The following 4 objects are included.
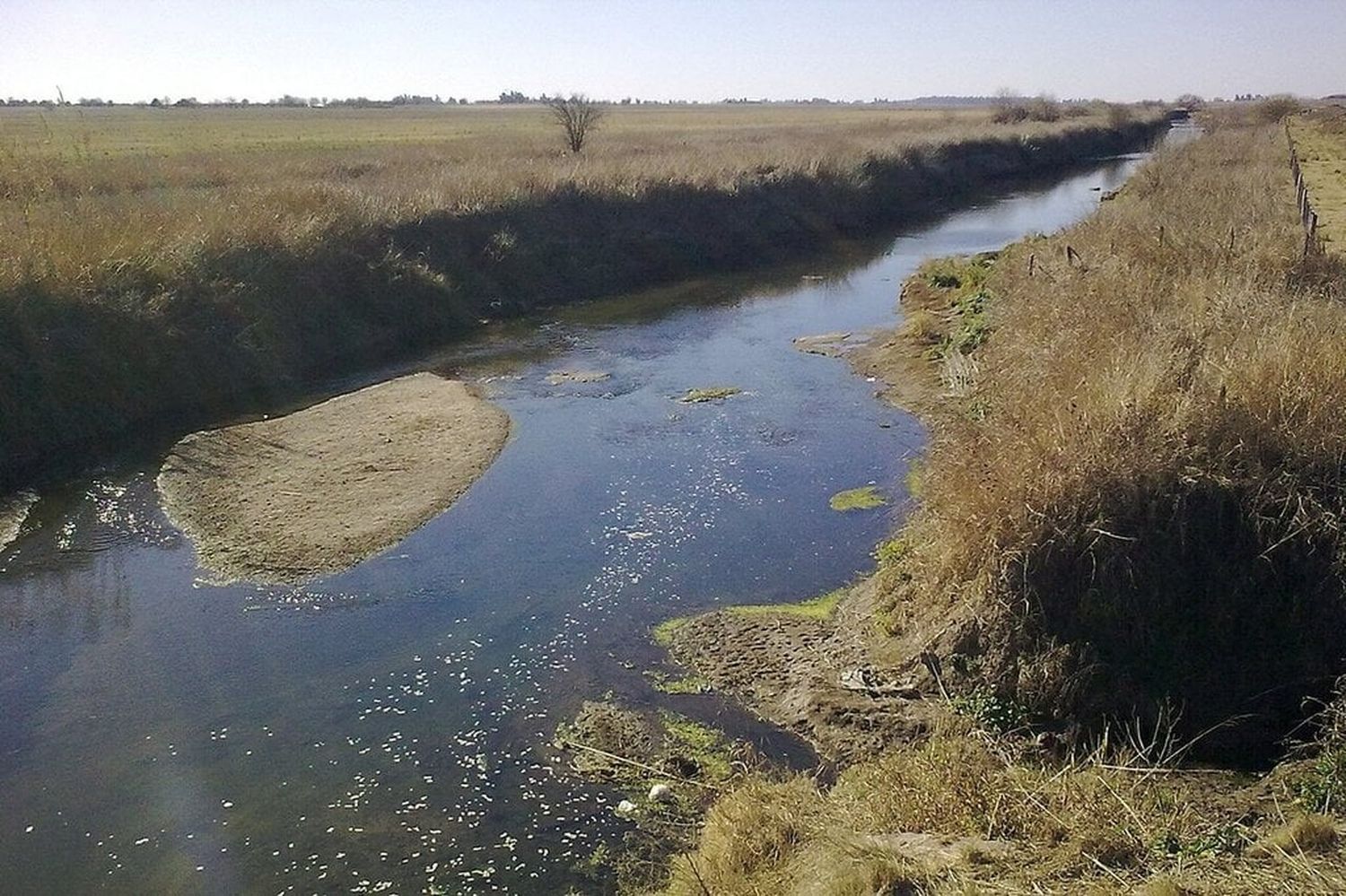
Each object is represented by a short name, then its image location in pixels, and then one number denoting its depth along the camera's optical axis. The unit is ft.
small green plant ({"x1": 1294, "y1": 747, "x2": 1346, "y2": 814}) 20.21
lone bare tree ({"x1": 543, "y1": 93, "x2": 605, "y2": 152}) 147.23
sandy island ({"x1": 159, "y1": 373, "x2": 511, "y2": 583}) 39.65
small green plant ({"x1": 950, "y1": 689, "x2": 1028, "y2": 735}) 26.50
